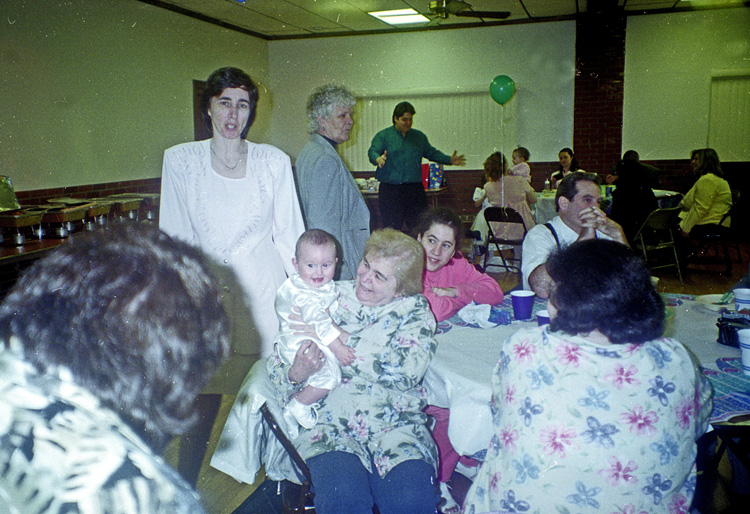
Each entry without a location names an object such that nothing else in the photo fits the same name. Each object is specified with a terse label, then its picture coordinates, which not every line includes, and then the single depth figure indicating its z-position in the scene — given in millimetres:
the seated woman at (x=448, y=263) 2491
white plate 2238
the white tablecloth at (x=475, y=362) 1761
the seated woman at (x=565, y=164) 8383
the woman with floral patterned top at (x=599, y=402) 1298
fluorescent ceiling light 8258
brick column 8727
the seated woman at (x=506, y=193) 6355
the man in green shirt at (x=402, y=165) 6145
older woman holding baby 1736
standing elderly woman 2658
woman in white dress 2309
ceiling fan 5992
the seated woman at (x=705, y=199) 6340
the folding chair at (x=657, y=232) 5578
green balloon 8164
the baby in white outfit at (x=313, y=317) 1919
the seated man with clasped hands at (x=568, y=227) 2705
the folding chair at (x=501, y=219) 5867
